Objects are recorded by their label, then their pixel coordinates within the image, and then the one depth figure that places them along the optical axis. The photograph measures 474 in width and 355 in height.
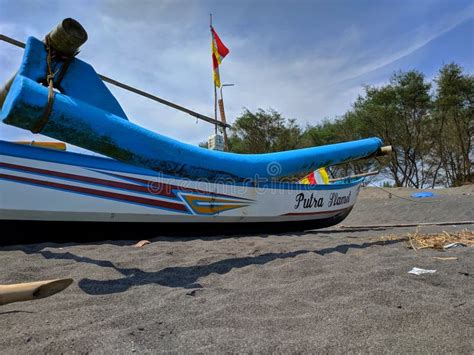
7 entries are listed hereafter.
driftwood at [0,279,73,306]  1.06
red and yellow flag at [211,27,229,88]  8.05
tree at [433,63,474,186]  16.05
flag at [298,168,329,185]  6.98
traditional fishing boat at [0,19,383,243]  1.27
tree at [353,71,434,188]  17.36
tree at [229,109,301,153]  20.20
